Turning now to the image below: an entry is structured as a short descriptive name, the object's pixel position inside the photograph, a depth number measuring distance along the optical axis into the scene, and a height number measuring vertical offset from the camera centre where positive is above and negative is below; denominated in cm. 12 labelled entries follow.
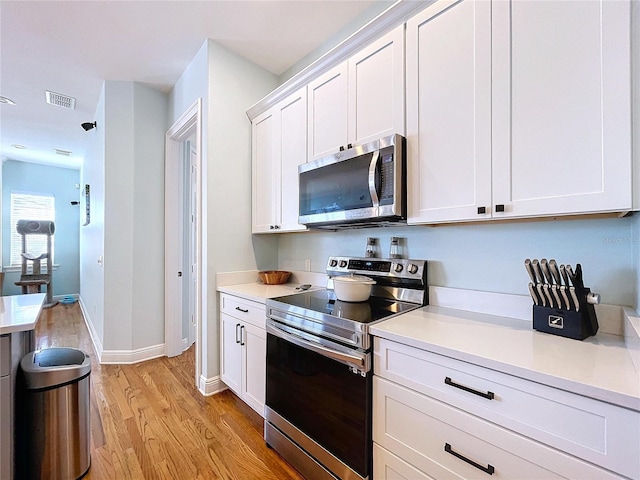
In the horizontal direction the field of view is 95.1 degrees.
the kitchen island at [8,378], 124 -60
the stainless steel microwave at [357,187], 155 +32
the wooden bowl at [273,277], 250 -31
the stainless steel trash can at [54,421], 144 -91
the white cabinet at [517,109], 100 +53
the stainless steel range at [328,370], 130 -65
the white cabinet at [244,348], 193 -77
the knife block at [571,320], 108 -31
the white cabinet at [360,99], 160 +87
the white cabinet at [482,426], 76 -58
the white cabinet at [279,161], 221 +64
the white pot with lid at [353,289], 174 -29
